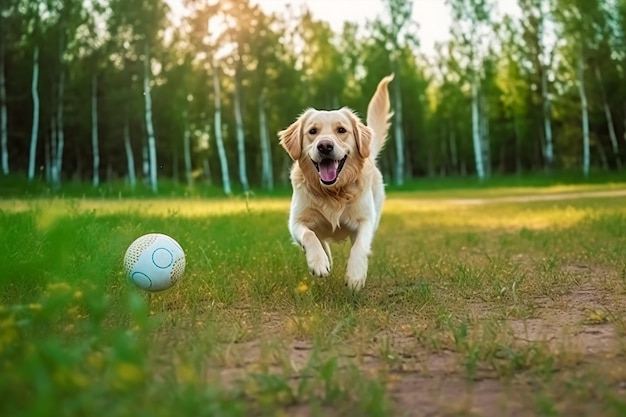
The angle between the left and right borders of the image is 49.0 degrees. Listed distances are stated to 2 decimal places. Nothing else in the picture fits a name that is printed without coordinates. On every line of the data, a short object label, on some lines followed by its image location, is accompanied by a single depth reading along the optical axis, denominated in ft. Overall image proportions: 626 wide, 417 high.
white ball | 15.47
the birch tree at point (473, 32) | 137.98
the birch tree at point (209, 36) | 109.81
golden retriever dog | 19.13
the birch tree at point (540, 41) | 127.75
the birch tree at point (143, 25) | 113.19
